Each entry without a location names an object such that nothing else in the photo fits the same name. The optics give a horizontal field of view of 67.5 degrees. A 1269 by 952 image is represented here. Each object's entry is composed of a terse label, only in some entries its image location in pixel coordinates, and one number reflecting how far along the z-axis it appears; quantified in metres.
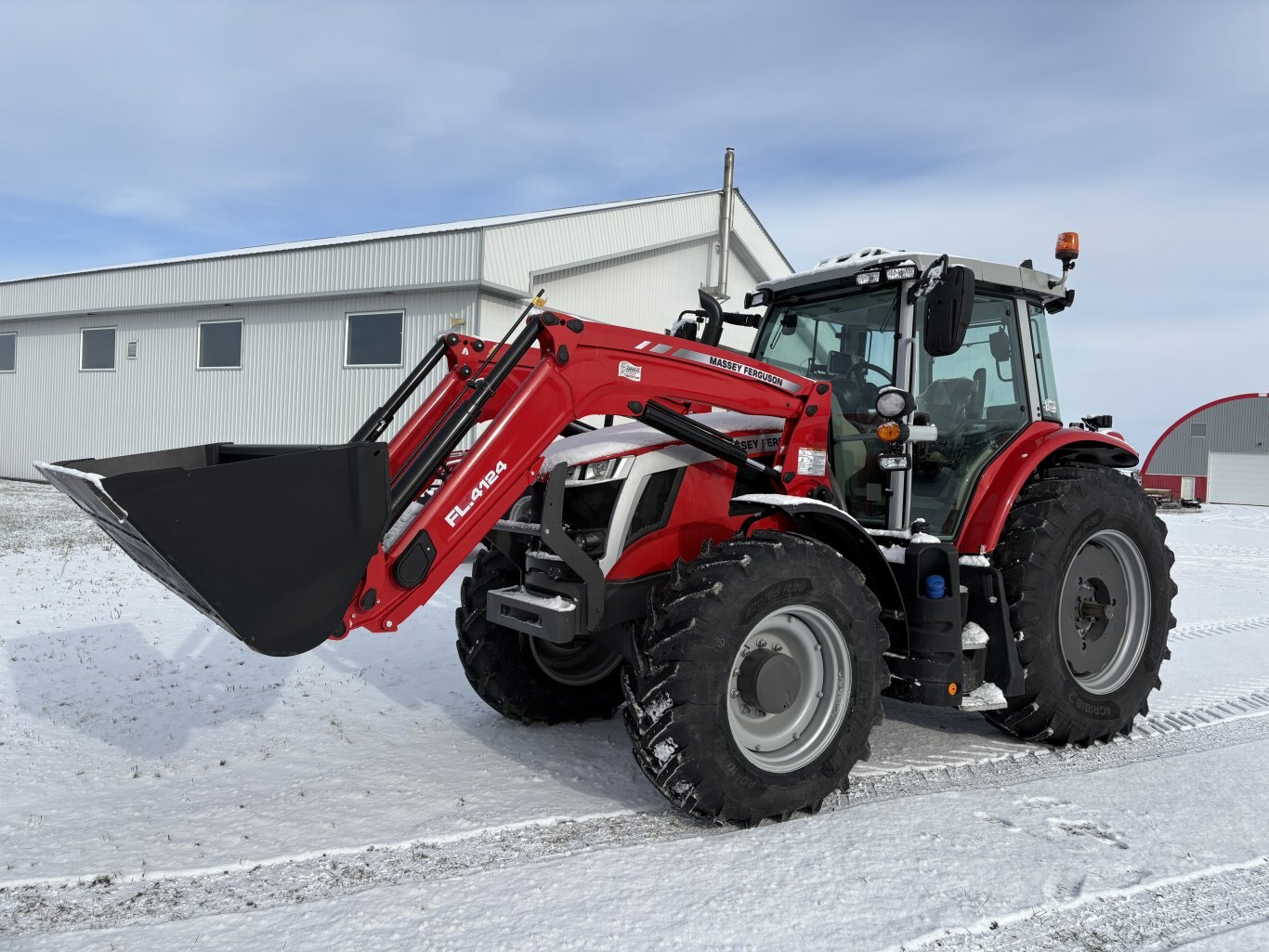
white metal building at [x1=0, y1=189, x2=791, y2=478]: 13.68
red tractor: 3.12
